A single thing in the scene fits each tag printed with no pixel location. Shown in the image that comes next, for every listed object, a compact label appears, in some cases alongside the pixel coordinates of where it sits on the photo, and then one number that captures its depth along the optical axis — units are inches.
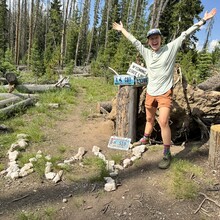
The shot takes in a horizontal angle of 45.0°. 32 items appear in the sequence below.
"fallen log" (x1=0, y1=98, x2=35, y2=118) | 260.7
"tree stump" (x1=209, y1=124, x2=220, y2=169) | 149.0
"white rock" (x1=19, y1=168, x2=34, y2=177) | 155.5
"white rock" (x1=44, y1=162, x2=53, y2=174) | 157.4
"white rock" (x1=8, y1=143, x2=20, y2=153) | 186.7
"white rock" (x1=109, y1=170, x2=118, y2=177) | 155.8
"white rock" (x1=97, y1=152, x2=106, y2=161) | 178.0
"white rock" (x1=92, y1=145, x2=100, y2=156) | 187.2
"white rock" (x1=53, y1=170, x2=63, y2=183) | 149.6
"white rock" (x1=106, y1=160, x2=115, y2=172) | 161.3
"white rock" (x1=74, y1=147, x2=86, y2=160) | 178.5
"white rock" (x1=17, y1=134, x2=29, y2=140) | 208.4
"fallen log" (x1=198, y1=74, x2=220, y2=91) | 250.5
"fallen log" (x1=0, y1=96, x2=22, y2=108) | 279.4
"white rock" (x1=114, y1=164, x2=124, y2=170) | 165.0
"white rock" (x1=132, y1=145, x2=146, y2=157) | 179.3
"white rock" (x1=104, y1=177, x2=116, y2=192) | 140.1
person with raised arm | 157.4
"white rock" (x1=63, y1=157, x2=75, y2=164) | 170.9
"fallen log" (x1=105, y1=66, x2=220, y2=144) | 201.8
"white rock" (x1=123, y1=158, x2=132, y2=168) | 166.7
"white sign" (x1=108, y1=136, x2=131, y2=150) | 193.7
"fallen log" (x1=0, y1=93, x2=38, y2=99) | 310.8
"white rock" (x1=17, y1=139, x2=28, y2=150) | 192.9
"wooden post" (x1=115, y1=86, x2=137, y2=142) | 200.7
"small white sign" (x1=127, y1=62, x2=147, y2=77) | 197.5
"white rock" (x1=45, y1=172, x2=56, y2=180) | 152.3
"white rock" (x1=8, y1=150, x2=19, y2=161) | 174.7
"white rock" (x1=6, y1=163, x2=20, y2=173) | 159.2
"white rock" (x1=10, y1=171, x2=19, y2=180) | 153.1
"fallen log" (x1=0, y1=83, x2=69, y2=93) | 364.0
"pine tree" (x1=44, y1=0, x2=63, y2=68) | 1301.7
